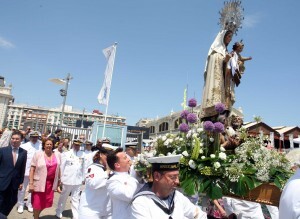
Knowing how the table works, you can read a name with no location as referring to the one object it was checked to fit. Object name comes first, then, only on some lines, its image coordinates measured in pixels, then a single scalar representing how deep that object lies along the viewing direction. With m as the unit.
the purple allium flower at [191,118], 3.32
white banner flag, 11.66
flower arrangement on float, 2.73
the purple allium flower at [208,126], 3.02
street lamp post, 18.17
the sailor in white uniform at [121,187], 2.76
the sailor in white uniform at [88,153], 7.98
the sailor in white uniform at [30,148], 7.56
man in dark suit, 5.18
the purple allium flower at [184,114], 3.53
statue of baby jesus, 5.38
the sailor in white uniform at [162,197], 2.20
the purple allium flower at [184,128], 3.29
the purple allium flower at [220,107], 3.27
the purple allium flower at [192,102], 3.61
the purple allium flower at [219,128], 2.99
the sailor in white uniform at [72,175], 7.04
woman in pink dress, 5.84
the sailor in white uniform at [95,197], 3.74
